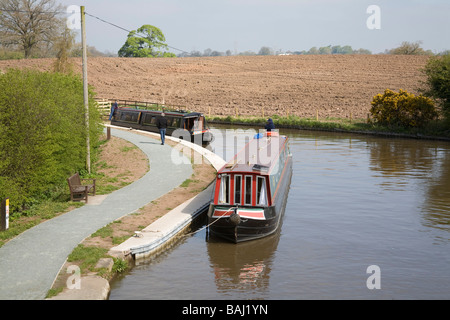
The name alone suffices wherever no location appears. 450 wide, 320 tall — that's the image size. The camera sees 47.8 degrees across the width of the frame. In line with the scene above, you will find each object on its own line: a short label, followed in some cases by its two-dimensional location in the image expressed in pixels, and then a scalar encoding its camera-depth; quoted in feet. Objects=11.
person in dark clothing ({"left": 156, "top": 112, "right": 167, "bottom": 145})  101.30
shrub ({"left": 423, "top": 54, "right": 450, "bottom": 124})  134.72
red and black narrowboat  53.11
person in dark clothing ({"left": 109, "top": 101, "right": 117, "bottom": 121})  139.23
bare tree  239.71
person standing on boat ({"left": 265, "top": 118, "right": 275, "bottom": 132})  91.01
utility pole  73.82
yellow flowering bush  143.84
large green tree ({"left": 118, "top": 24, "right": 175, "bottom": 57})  380.58
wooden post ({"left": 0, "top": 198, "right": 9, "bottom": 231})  48.03
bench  59.41
